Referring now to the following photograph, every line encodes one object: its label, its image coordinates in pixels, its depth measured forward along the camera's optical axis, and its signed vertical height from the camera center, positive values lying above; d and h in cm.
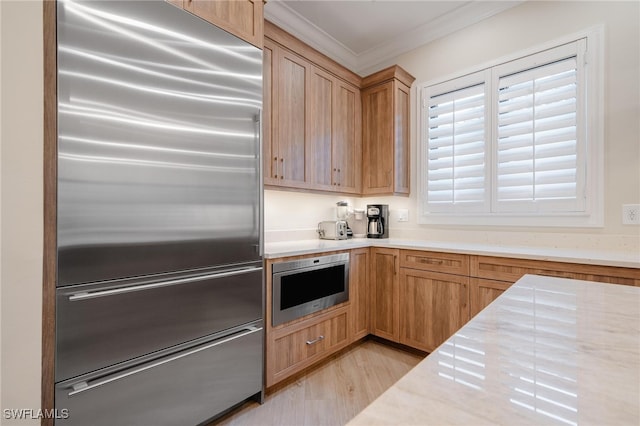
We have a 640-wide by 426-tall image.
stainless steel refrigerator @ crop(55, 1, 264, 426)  119 -3
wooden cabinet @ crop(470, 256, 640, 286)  162 -36
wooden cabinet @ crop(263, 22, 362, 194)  224 +81
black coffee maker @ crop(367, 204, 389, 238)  307 -7
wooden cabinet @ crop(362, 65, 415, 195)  289 +83
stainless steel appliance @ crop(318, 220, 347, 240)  289 -18
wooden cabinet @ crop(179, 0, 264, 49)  159 +114
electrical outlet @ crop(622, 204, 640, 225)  196 +0
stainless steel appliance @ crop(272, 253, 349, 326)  196 -54
